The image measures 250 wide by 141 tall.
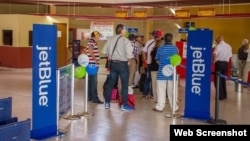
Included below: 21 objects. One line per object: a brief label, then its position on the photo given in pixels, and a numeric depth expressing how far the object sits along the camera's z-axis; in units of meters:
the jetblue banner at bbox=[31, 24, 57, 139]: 4.80
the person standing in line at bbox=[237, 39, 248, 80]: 13.03
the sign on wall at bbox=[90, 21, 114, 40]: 18.11
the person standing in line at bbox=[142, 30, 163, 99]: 8.56
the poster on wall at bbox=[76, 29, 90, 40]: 17.98
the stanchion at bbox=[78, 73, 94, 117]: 6.68
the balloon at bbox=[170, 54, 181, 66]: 6.59
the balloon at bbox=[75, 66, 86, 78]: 6.40
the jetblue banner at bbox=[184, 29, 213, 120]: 6.32
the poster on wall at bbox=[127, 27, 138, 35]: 11.76
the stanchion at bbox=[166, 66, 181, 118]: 6.72
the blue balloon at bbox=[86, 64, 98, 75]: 6.59
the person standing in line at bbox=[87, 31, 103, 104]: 7.71
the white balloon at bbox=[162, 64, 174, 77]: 6.84
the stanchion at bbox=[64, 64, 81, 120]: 6.16
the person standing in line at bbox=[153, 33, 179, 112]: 6.96
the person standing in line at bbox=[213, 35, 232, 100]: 8.83
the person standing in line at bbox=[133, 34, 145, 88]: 9.71
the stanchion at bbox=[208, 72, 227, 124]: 6.23
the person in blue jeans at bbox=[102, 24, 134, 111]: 7.07
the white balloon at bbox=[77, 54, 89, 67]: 6.46
